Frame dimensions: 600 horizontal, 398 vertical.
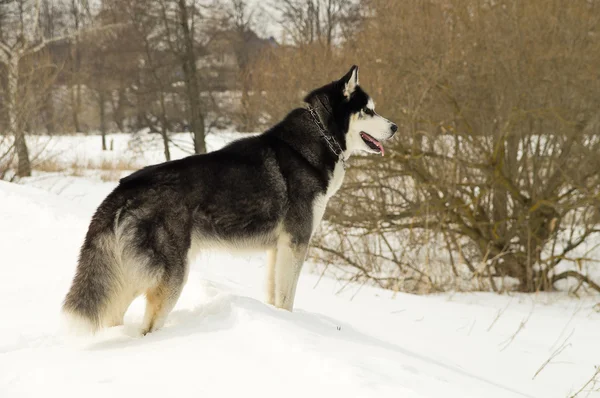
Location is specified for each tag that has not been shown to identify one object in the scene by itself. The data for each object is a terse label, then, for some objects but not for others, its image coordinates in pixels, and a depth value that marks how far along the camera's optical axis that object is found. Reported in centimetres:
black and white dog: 641
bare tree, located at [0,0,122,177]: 2178
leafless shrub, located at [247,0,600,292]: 1652
